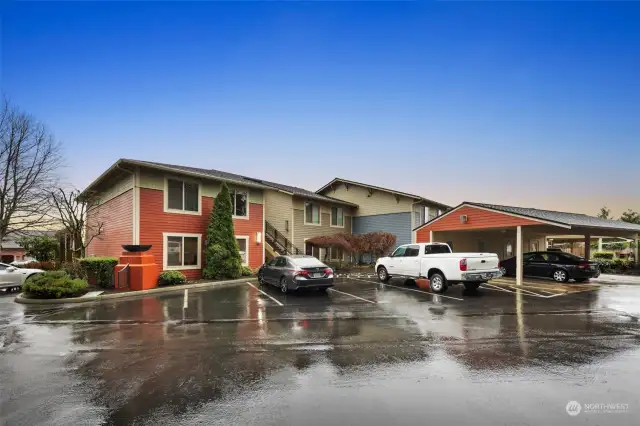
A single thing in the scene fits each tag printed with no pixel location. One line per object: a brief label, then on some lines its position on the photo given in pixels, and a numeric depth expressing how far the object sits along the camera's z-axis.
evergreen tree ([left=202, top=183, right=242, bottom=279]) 18.19
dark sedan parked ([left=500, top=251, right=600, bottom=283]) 16.53
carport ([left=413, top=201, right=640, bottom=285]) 16.02
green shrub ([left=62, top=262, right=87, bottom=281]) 15.48
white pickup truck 12.86
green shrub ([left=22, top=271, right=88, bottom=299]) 12.48
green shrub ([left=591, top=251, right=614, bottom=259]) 31.90
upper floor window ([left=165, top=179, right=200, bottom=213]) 18.25
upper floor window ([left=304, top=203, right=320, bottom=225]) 26.81
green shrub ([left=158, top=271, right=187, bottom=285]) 15.98
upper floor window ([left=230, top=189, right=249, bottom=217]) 21.00
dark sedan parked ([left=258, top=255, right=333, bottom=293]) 12.99
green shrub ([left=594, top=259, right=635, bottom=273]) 23.64
